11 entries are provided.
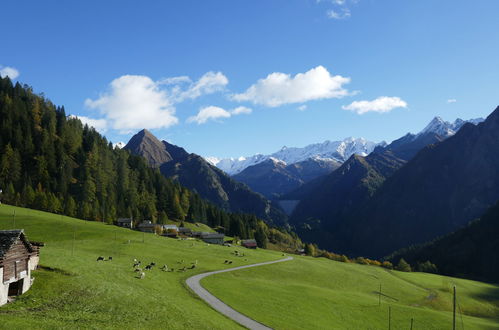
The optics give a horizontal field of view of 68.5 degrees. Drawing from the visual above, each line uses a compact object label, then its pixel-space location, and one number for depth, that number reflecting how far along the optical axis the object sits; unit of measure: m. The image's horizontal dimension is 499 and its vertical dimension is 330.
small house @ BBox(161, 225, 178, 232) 156.00
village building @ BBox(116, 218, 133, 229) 146.75
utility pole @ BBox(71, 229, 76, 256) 69.59
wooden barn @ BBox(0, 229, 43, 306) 36.97
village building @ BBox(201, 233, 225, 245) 150.88
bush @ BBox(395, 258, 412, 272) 170.96
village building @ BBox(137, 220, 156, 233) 145.25
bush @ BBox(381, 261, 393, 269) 179.12
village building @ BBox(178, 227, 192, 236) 158.19
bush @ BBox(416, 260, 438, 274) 198.48
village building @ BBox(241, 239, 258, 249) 163.86
